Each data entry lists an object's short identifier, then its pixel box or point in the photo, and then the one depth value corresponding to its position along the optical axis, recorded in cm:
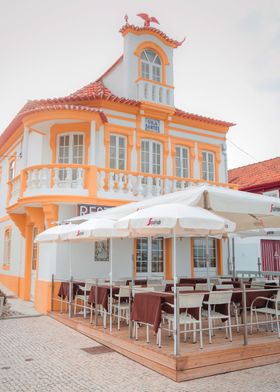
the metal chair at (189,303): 684
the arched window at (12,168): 1842
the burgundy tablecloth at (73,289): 1145
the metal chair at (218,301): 731
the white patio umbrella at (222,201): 748
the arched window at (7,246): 1964
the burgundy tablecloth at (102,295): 920
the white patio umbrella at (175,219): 633
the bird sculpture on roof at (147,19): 1655
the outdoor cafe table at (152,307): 692
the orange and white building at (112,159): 1304
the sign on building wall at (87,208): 1286
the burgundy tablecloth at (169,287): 965
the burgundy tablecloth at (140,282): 1210
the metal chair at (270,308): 788
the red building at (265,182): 2192
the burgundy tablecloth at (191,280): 1274
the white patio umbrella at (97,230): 895
